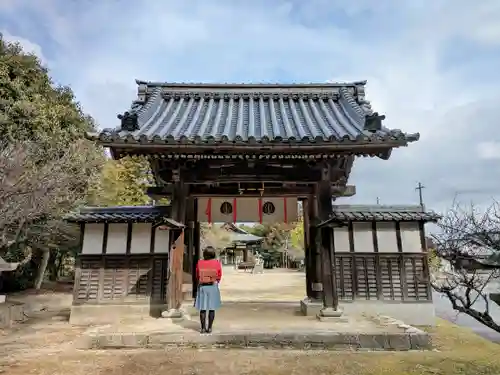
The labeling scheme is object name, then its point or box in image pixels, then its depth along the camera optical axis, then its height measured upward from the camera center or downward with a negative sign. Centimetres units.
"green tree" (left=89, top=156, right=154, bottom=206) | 1819 +450
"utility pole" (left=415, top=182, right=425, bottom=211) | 3177 +668
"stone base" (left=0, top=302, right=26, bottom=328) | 896 -129
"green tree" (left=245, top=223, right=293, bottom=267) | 4497 +277
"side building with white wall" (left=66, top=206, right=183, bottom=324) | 818 -7
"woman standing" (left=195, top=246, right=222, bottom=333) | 614 -38
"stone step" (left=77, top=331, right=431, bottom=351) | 583 -121
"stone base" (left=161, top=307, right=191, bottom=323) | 699 -97
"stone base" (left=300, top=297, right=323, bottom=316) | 771 -90
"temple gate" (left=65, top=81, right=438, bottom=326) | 627 +205
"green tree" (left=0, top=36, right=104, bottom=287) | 971 +397
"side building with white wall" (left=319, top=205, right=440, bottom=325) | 842 +5
